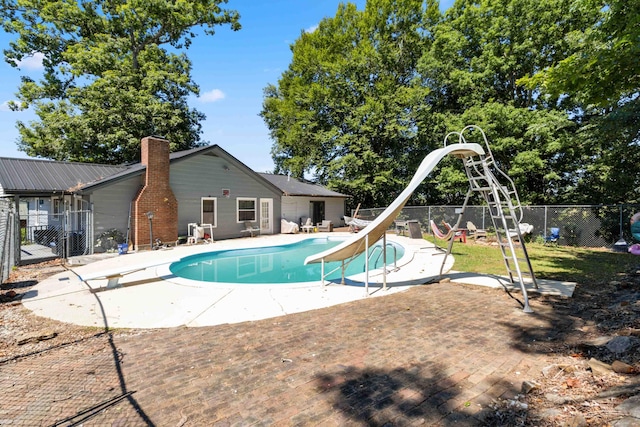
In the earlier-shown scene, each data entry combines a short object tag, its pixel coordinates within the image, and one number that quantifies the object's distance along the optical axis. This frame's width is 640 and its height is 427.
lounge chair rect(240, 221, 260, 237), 16.95
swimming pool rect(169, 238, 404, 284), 9.29
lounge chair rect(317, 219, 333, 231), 20.02
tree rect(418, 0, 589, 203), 16.12
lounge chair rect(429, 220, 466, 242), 11.54
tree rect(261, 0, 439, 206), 23.75
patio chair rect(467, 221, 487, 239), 14.86
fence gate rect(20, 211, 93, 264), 10.62
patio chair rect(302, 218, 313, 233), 19.30
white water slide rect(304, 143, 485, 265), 5.80
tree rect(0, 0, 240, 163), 20.27
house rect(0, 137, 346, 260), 11.44
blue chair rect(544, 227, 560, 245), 13.22
